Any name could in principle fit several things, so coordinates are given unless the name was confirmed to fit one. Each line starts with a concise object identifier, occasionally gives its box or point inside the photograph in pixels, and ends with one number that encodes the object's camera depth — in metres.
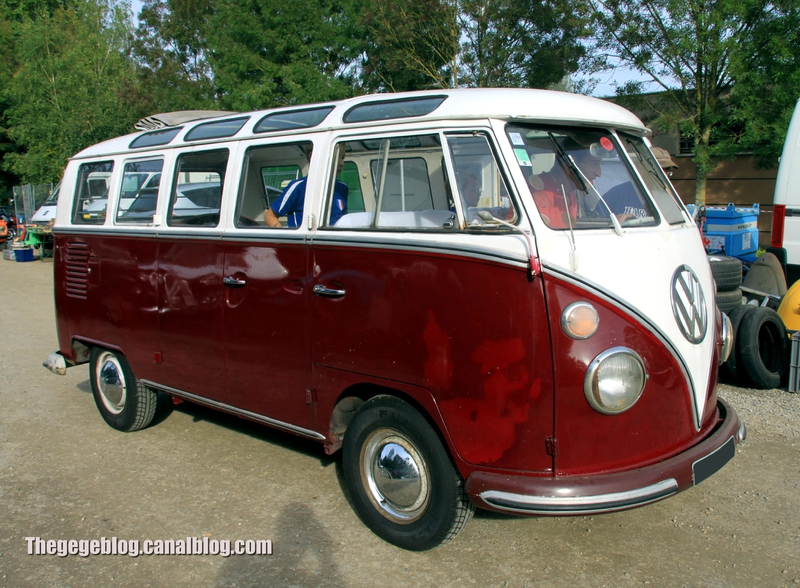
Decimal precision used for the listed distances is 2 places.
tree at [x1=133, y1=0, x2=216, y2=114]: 27.20
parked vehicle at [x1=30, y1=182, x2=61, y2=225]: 20.26
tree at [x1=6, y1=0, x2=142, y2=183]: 23.62
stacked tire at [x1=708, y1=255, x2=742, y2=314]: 6.48
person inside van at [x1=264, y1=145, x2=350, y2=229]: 4.17
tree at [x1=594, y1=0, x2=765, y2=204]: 12.79
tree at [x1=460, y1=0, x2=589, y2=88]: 13.90
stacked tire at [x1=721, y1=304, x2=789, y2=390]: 6.06
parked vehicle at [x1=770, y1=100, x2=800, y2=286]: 7.67
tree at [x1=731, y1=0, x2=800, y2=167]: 12.18
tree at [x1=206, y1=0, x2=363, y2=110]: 16.58
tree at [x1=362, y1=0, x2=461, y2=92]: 13.89
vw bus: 3.22
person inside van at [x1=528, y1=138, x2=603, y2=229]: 3.39
